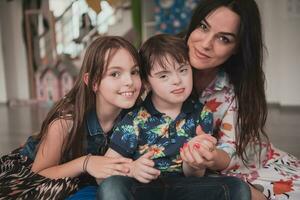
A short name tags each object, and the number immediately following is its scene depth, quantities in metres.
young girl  1.11
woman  1.20
